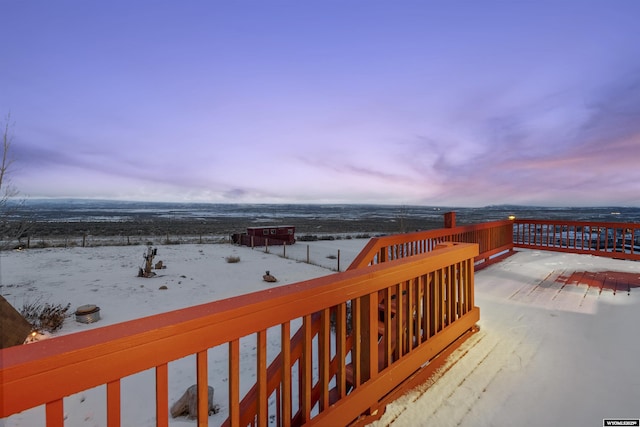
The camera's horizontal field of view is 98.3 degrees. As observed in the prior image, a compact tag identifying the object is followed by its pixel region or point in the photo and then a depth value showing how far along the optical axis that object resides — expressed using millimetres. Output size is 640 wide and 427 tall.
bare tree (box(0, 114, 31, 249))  6848
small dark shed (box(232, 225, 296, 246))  18969
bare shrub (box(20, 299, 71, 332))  5961
